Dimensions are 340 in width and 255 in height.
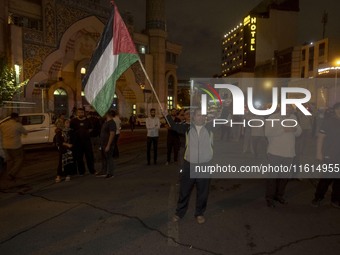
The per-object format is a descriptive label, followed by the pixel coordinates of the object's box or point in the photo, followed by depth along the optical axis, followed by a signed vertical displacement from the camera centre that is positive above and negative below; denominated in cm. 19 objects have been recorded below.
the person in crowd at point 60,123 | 791 -51
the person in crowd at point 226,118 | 1490 -62
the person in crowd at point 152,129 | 981 -76
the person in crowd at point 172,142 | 1005 -121
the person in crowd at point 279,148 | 561 -74
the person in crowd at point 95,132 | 1095 -100
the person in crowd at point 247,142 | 1136 -131
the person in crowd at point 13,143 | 768 -101
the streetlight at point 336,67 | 2774 +369
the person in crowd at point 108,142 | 796 -98
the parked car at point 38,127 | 1396 -112
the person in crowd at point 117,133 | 1063 -97
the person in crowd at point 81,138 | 813 -91
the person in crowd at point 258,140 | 967 -108
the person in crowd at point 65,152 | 779 -123
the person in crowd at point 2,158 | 693 -125
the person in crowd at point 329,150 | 569 -78
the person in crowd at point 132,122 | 2448 -138
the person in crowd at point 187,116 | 525 -18
